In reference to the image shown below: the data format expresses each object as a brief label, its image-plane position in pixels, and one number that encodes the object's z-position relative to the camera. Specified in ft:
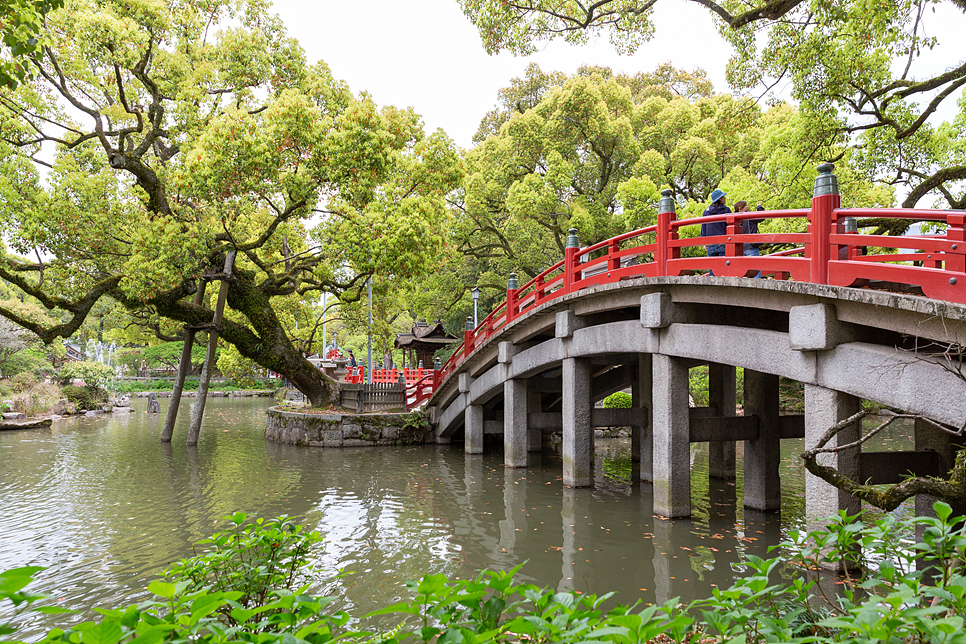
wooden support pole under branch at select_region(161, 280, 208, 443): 62.49
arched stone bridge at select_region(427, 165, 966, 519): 18.89
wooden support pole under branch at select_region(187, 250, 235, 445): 61.00
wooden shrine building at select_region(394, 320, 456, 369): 83.61
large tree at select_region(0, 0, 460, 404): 51.60
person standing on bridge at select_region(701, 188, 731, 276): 30.78
